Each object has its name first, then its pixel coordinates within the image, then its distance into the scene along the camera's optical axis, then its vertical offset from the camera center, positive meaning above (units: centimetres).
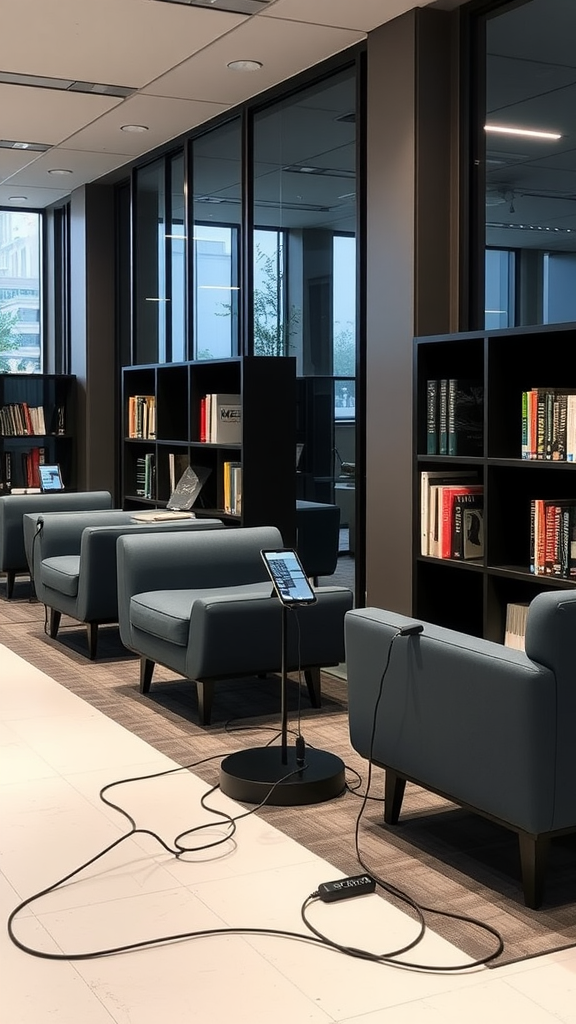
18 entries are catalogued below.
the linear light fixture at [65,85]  657 +202
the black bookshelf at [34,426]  973 +4
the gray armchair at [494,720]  285 -77
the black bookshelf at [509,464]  437 -13
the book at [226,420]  682 +6
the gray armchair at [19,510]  789 -55
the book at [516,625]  439 -76
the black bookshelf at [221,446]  640 -5
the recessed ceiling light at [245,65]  626 +201
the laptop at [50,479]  916 -39
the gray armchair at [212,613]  470 -78
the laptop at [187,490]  700 -37
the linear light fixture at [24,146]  815 +205
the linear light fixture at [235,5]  524 +196
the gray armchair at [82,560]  596 -73
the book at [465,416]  464 +5
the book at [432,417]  476 +5
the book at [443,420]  470 +4
